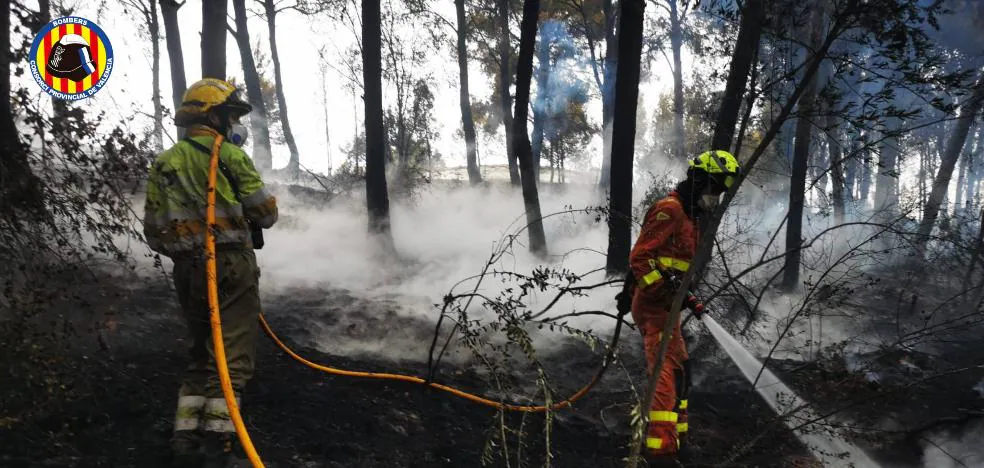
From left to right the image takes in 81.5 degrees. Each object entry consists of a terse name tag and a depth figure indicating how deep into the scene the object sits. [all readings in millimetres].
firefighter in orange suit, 3430
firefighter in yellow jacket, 2914
